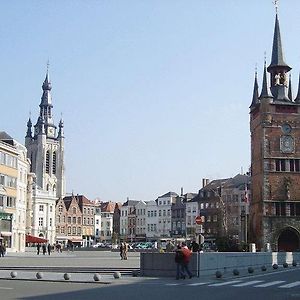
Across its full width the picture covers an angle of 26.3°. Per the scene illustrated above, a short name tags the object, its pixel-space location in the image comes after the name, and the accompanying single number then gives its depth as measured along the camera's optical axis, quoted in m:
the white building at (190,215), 141.00
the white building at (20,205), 86.25
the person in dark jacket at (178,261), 28.75
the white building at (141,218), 160.75
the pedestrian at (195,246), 35.17
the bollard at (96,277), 27.19
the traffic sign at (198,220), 34.97
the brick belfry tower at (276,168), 74.38
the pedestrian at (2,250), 60.90
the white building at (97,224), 164.74
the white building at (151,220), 155.62
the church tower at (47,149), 160.75
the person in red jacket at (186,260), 28.86
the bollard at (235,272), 33.16
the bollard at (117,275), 29.55
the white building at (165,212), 152.25
